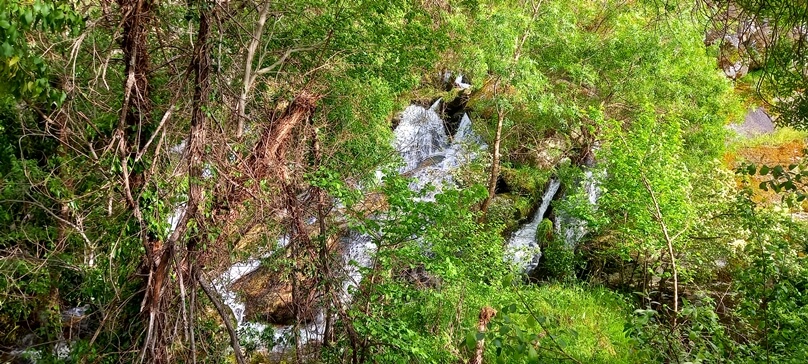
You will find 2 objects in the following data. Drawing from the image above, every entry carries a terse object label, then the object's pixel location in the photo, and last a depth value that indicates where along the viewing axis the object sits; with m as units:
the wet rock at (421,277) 5.49
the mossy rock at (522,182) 12.58
